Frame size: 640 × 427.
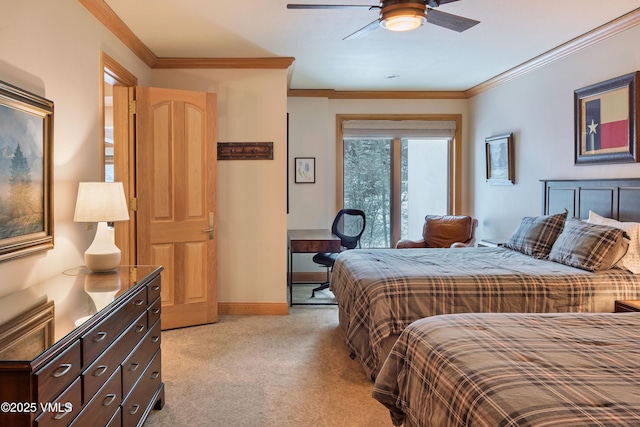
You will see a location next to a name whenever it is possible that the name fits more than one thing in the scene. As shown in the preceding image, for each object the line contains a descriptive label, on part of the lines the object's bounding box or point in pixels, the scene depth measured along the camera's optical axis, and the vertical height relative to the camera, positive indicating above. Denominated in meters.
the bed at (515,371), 1.22 -0.53
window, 6.30 +0.36
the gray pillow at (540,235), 3.71 -0.25
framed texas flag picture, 3.42 +0.69
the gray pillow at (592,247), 3.08 -0.29
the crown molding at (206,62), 4.15 +1.42
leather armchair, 5.37 -0.32
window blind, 6.14 +1.06
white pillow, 3.09 -0.31
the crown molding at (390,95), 6.09 +1.51
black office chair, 5.13 -0.32
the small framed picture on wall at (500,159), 5.10 +0.55
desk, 4.79 -0.41
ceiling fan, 2.44 +1.07
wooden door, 3.96 +0.09
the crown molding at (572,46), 3.40 +1.42
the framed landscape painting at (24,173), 2.08 +0.17
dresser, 1.25 -0.50
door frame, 3.87 +0.34
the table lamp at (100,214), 2.55 -0.04
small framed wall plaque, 6.05 +0.49
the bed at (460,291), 2.84 -0.55
